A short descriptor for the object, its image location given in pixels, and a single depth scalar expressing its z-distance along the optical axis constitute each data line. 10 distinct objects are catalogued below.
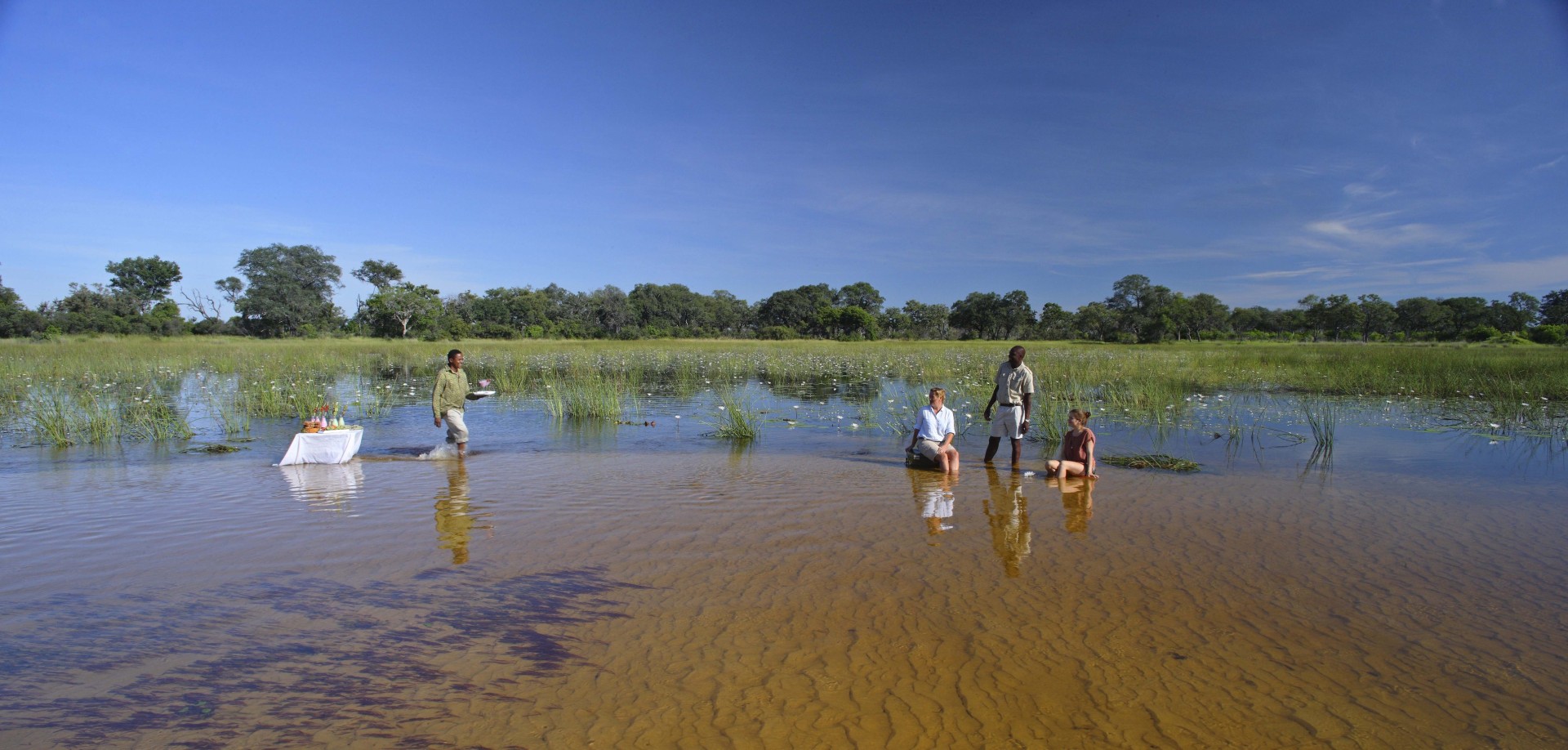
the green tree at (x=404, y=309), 63.28
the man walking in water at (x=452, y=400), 11.49
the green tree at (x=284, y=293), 70.12
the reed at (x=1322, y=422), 12.41
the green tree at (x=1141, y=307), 69.44
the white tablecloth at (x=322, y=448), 10.62
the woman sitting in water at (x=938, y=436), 10.41
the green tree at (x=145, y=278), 70.25
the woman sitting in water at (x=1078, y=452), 9.89
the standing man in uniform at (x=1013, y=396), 10.91
